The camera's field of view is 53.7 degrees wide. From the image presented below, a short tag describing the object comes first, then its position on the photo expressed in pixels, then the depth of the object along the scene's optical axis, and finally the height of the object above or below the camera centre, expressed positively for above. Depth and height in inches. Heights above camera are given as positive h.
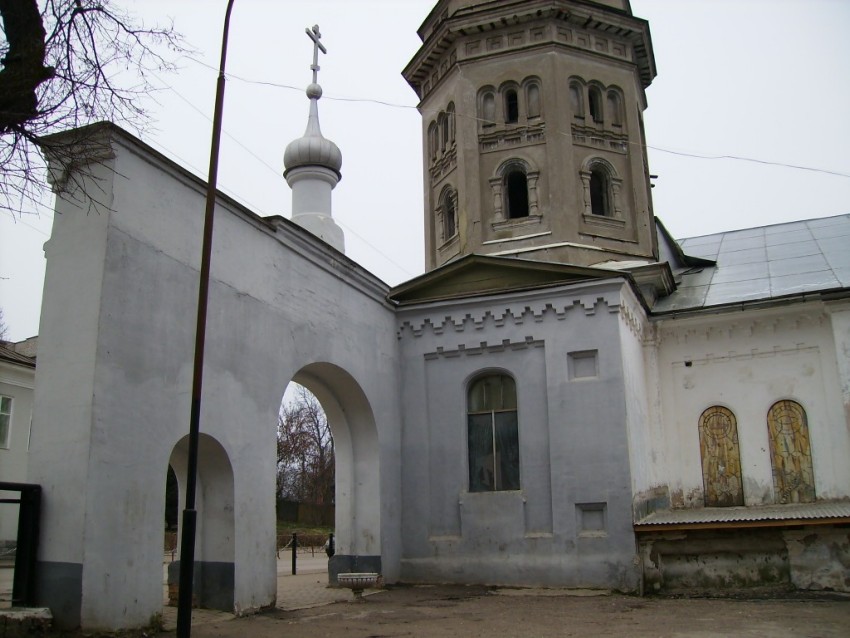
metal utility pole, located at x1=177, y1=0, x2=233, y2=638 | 337.1 +45.8
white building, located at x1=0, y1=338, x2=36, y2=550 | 1004.6 +141.3
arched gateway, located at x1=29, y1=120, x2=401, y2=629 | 377.1 +81.7
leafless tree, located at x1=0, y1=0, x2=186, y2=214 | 317.7 +175.5
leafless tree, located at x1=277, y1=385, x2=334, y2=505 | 2151.8 +185.5
